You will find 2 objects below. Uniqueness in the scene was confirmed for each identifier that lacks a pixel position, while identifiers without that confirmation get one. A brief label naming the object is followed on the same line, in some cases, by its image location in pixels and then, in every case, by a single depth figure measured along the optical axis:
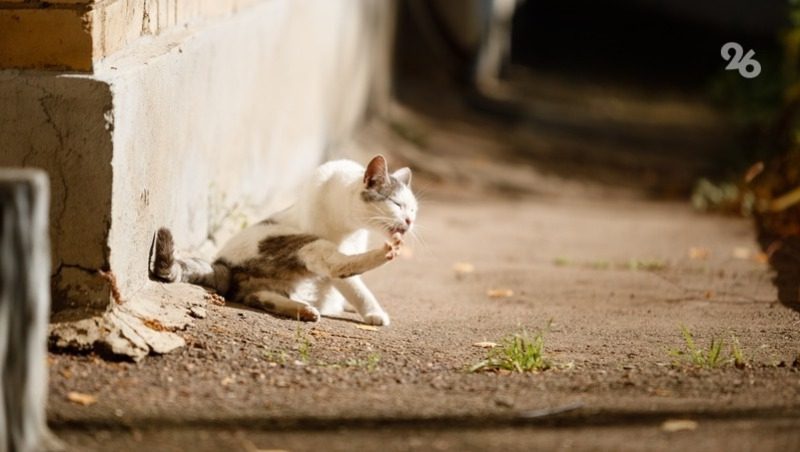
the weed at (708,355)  9.01
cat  10.61
